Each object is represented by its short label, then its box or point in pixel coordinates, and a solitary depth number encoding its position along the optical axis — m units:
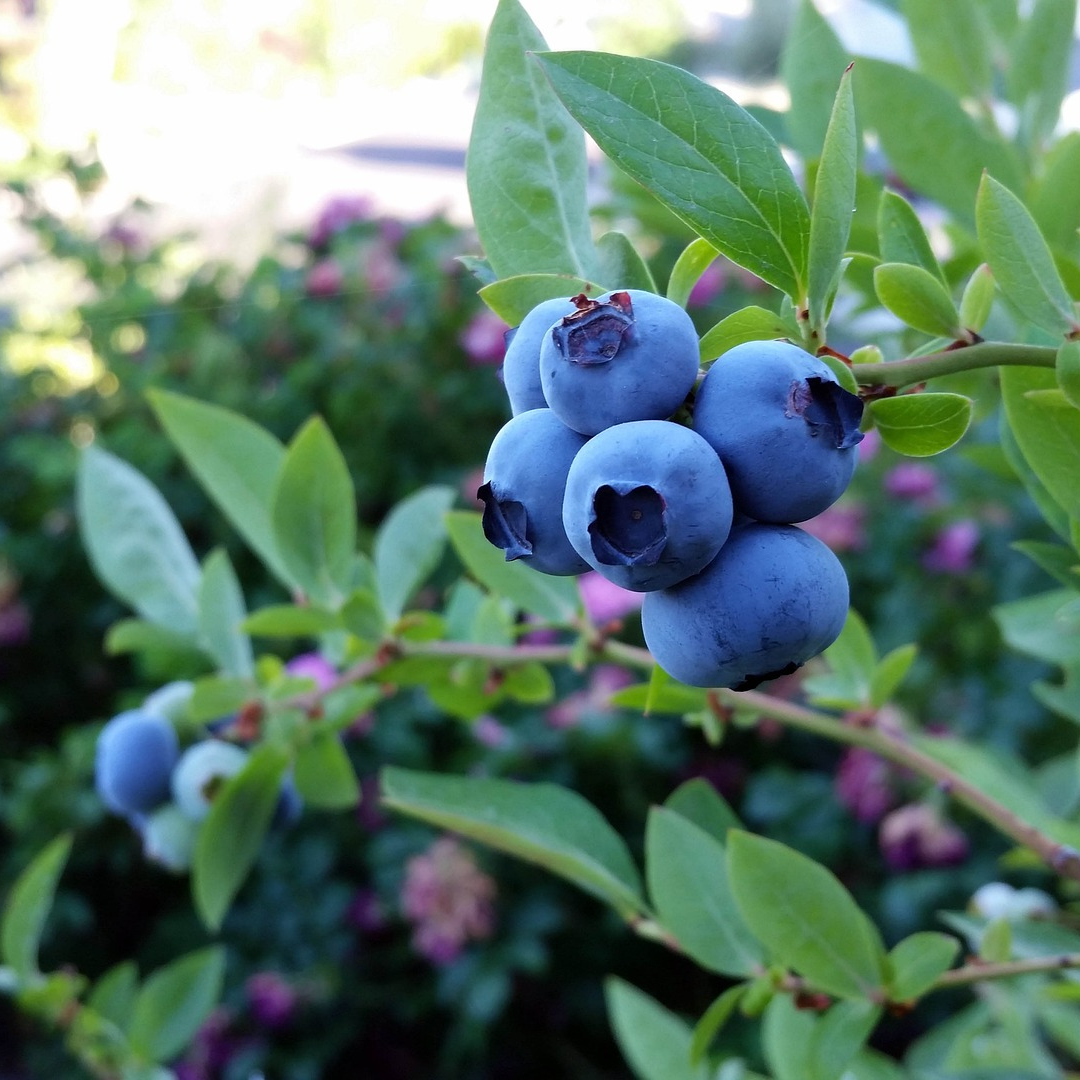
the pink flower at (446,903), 0.70
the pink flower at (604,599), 0.65
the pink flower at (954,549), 0.76
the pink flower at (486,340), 0.85
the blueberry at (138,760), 0.36
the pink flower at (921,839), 0.67
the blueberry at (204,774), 0.35
